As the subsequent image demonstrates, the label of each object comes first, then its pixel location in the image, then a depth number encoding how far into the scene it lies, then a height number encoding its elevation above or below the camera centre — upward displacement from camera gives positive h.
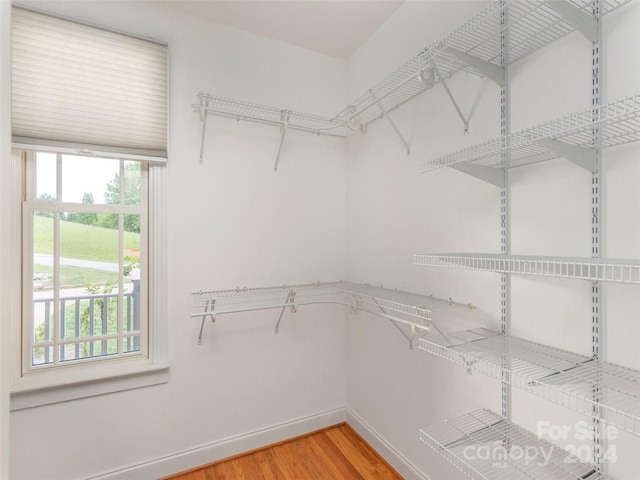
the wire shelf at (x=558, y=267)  0.70 -0.07
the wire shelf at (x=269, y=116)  1.89 +0.84
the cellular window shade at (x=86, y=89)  1.53 +0.82
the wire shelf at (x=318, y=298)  1.58 -0.33
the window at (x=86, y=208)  1.58 +0.20
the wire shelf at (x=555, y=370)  0.84 -0.39
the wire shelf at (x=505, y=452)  1.04 -0.76
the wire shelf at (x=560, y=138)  0.83 +0.31
